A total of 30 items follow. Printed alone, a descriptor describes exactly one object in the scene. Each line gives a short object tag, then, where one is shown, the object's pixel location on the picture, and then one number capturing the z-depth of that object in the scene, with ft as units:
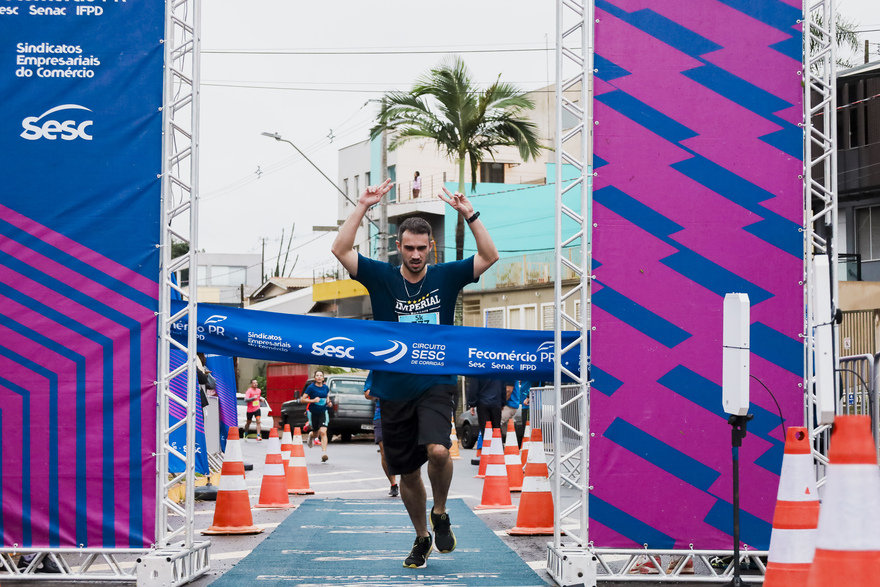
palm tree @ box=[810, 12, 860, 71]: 96.99
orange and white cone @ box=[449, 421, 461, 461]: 73.36
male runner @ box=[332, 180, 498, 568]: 23.45
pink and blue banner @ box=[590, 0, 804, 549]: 23.30
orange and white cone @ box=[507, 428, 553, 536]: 31.40
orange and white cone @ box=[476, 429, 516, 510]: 38.91
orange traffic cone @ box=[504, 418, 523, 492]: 41.86
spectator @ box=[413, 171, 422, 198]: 168.29
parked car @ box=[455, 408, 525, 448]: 86.83
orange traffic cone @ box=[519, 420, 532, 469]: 49.43
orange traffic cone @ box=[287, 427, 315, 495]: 46.78
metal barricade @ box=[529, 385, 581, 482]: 55.16
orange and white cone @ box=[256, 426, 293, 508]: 39.96
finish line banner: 27.20
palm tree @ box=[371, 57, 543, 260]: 100.63
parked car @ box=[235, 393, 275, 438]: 128.47
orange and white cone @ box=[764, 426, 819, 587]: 16.08
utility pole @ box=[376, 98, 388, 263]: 105.81
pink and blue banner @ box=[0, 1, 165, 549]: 22.82
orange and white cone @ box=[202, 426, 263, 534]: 31.60
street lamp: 100.63
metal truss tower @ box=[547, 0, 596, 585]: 22.35
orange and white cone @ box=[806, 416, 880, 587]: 12.55
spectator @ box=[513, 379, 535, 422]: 64.18
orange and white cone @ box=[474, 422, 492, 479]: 51.54
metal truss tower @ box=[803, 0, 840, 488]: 23.47
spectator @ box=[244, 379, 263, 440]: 113.90
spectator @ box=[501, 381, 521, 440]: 59.86
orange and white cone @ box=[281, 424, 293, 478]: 51.39
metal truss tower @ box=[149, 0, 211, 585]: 22.97
